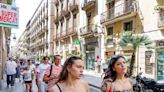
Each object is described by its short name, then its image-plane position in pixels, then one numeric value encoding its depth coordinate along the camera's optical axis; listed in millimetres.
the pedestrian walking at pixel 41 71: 3728
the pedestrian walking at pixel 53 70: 2900
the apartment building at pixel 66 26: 18940
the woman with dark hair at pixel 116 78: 1682
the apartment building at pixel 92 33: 14204
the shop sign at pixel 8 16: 3359
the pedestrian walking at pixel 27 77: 5325
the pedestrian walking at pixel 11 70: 7226
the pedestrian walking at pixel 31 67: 5506
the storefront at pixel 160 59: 9109
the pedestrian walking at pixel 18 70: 9621
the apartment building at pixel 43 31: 26926
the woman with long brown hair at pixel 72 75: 1320
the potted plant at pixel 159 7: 8340
